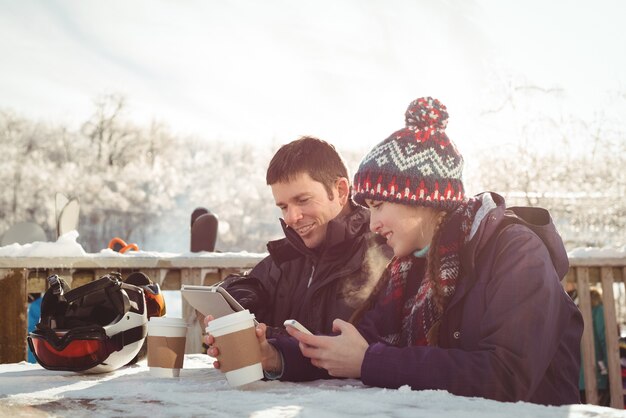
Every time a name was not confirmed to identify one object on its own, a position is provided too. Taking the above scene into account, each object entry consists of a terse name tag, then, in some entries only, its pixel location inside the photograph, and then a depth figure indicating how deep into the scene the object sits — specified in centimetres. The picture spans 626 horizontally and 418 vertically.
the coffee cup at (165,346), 193
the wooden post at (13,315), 388
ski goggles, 202
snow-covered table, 120
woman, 147
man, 238
